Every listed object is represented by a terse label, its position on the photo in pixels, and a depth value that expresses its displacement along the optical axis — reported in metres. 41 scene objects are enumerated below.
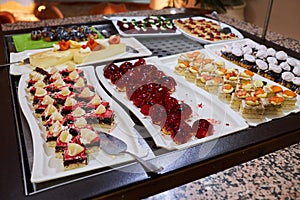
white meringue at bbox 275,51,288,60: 1.14
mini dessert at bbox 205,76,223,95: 0.98
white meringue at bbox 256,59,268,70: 1.10
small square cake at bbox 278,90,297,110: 0.90
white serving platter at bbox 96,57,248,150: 0.75
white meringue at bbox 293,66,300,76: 1.06
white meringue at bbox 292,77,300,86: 1.01
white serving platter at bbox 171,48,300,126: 0.84
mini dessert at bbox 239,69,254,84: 1.00
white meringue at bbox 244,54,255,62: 1.15
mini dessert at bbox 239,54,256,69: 1.15
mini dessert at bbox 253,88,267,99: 0.90
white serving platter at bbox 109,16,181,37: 1.41
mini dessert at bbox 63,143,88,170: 0.64
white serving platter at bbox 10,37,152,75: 1.08
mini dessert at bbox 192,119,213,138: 0.76
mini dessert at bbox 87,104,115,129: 0.78
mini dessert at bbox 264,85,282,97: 0.92
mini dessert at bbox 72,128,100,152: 0.68
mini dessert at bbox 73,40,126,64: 1.17
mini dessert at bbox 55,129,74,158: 0.68
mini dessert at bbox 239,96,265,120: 0.84
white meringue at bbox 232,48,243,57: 1.20
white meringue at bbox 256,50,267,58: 1.17
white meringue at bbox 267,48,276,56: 1.18
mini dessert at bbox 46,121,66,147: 0.71
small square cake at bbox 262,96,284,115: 0.86
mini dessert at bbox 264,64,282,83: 1.06
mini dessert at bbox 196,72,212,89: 1.01
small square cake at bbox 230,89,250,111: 0.89
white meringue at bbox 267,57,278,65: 1.12
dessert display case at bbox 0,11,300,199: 0.60
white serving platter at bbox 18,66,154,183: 0.63
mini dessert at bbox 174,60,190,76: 1.09
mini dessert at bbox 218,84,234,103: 0.93
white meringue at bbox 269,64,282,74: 1.07
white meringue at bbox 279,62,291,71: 1.09
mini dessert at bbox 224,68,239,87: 0.98
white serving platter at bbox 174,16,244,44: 1.38
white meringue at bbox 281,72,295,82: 1.03
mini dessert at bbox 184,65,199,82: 1.05
